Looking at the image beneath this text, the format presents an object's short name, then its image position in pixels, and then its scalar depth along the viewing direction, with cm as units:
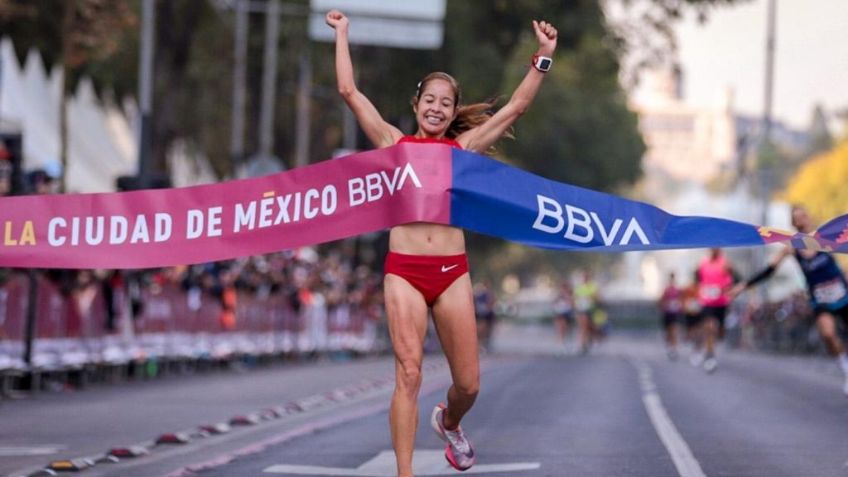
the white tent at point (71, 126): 4200
